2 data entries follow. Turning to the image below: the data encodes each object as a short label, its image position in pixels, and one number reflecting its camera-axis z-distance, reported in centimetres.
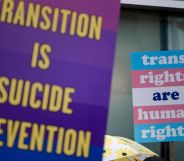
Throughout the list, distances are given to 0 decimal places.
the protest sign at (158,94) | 425
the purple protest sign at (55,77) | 194
